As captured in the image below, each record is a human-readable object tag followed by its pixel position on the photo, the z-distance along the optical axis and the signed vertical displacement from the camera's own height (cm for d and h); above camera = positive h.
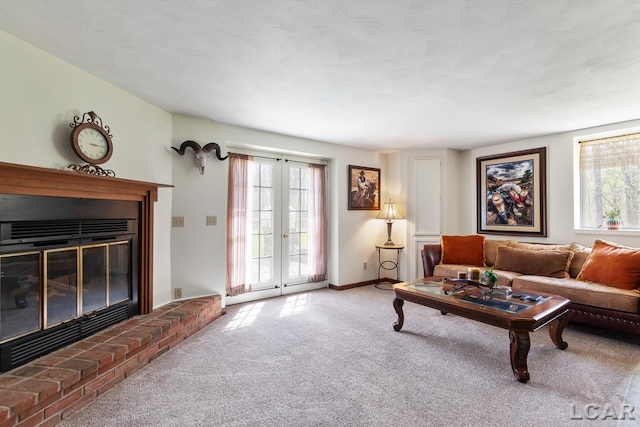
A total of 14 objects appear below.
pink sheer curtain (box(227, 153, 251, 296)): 375 -11
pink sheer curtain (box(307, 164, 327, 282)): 459 -13
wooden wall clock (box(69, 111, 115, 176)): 219 +59
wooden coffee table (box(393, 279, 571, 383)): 210 -76
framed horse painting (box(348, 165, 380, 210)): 484 +46
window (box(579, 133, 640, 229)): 352 +43
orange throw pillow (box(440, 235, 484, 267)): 416 -53
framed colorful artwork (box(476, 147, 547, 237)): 414 +32
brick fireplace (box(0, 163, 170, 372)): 181 -31
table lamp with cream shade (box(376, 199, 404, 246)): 484 +1
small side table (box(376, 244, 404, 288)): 507 -87
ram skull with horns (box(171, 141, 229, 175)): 322 +74
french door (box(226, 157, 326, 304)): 402 -20
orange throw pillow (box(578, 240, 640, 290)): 281 -54
